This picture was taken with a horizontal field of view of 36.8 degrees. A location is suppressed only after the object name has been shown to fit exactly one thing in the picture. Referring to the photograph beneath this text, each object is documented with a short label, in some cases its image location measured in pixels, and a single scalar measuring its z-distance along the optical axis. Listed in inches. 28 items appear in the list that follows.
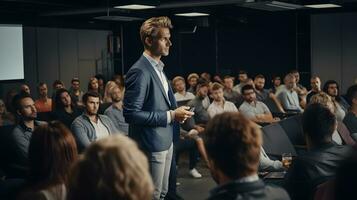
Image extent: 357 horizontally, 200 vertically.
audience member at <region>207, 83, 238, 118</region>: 277.7
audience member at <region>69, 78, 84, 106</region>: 363.3
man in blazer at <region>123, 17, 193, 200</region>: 112.9
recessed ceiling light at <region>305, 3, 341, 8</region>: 315.6
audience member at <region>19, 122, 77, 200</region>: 78.7
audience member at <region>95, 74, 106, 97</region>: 387.9
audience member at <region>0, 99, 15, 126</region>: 222.3
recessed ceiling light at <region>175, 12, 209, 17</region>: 393.4
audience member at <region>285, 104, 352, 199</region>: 101.9
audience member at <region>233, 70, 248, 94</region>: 390.0
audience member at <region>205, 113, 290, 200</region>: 66.3
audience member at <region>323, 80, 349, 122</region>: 275.1
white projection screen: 406.9
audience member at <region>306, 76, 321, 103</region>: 313.3
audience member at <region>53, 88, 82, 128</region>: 245.8
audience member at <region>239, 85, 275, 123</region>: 290.5
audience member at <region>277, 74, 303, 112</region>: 343.6
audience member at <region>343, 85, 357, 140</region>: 195.6
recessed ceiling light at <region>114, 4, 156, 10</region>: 311.7
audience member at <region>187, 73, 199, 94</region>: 366.0
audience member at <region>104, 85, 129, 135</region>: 234.6
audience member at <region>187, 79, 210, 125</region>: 279.7
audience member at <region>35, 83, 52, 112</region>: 322.3
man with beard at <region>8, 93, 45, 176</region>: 167.3
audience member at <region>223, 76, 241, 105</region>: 352.1
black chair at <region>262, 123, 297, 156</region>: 190.3
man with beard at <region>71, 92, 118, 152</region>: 189.6
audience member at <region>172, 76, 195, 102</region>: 324.5
